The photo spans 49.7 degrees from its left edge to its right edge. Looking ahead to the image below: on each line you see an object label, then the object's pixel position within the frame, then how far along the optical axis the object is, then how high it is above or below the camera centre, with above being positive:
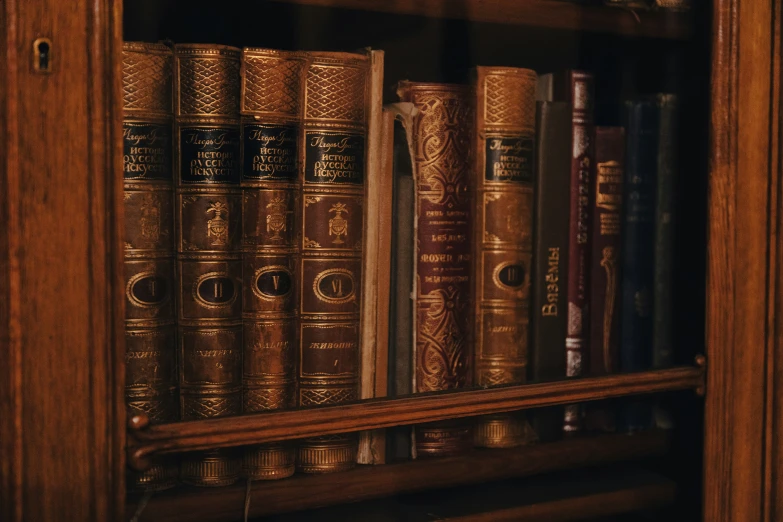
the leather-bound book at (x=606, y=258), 0.93 -0.05
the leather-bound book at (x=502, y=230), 0.85 -0.02
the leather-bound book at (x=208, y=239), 0.72 -0.03
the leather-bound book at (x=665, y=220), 0.95 -0.01
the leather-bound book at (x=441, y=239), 0.83 -0.03
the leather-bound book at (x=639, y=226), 0.95 -0.02
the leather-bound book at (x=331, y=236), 0.76 -0.03
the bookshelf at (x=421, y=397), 0.61 -0.07
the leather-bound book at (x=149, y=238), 0.69 -0.03
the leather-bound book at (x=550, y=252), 0.88 -0.05
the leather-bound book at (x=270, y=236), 0.74 -0.03
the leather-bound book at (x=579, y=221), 0.91 -0.01
